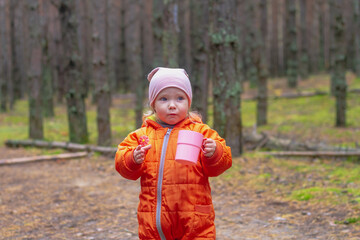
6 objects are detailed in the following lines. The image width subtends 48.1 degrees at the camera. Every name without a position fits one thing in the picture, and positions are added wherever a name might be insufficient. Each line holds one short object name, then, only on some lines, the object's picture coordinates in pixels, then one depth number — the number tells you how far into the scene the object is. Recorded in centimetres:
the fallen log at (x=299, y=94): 1790
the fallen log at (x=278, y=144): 798
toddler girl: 256
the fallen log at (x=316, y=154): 741
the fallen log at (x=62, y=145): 952
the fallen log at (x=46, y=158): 907
